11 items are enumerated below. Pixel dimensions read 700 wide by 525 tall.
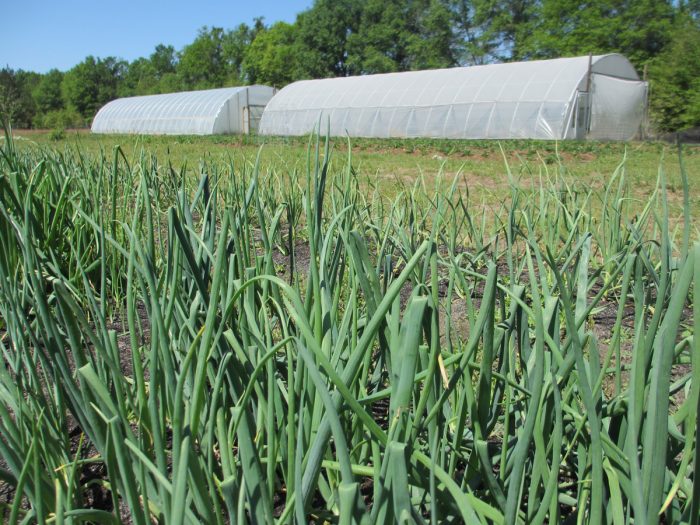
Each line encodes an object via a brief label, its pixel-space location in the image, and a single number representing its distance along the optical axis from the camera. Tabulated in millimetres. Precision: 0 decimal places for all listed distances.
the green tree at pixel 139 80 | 45719
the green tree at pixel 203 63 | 44531
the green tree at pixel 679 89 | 15398
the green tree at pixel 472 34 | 31359
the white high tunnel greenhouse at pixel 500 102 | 13039
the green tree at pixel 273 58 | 37625
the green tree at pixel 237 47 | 43559
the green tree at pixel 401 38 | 32750
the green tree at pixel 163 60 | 54562
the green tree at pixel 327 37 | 35062
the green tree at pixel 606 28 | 21750
